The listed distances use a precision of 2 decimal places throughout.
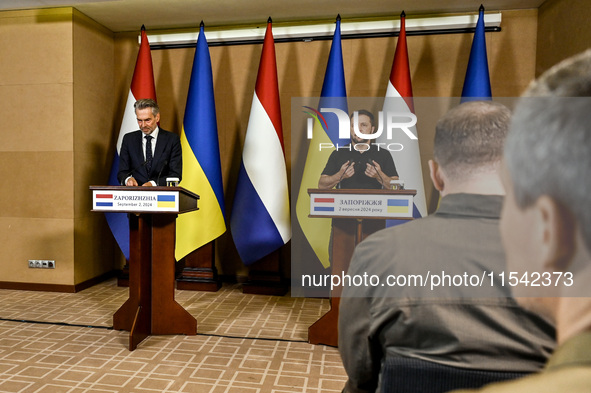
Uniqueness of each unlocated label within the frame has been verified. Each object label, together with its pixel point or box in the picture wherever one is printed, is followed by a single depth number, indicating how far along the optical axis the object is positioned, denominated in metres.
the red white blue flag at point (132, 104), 3.80
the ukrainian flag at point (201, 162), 3.65
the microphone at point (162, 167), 2.92
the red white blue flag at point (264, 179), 3.58
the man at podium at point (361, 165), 2.85
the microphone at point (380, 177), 2.92
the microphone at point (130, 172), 2.89
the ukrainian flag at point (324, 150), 3.53
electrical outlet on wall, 3.80
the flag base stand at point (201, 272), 3.84
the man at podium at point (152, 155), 2.95
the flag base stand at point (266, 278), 3.75
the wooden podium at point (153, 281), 2.54
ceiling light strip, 3.66
